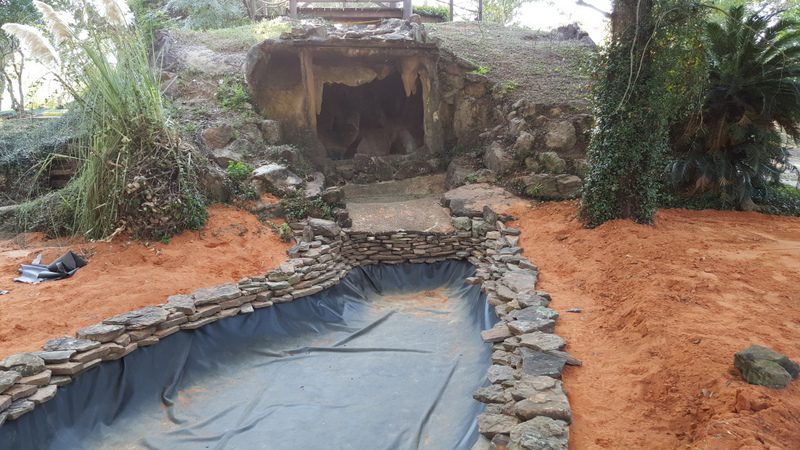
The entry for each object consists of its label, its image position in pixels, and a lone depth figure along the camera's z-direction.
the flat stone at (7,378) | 3.02
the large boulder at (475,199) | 6.82
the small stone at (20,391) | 3.04
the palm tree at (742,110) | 6.23
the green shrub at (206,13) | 11.98
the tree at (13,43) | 8.68
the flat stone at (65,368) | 3.32
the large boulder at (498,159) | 7.49
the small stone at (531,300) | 4.21
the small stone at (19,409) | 2.96
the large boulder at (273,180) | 6.43
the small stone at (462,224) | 6.59
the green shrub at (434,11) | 14.03
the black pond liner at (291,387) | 3.33
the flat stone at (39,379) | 3.16
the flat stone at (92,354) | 3.43
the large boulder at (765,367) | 2.44
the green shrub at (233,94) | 7.76
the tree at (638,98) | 5.00
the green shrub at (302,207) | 6.35
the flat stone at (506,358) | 3.49
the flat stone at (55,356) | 3.34
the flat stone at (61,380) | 3.28
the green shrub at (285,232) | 5.90
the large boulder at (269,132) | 7.54
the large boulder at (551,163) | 7.03
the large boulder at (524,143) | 7.38
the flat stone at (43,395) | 3.12
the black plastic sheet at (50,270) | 4.43
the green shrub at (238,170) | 6.30
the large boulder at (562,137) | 7.20
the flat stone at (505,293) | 4.52
